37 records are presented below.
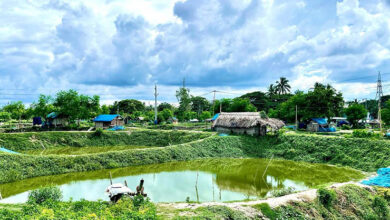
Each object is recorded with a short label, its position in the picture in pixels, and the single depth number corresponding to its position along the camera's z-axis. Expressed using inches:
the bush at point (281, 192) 554.6
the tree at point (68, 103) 1643.7
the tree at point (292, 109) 1652.4
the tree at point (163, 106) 3482.3
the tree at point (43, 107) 1718.8
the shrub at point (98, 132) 1421.8
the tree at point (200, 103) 3097.9
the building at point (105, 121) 1780.3
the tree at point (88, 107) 1672.0
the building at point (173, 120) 2392.3
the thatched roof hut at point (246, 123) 1226.0
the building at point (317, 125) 1541.6
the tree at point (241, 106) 2127.2
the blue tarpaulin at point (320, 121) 1561.8
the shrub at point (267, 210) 443.9
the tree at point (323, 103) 1536.7
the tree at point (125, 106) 2960.1
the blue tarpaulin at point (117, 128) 1633.4
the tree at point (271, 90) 2696.9
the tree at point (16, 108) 1868.8
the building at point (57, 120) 1739.3
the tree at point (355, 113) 1737.2
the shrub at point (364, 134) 1011.1
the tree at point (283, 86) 2635.3
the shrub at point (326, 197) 502.0
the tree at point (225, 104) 2361.5
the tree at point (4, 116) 2506.4
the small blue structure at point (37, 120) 1930.4
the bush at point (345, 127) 1675.7
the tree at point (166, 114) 2330.5
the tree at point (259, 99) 2637.6
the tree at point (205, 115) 2517.2
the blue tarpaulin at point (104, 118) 1771.7
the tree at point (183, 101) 2628.0
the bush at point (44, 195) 428.8
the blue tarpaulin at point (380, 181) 637.4
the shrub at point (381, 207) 518.3
